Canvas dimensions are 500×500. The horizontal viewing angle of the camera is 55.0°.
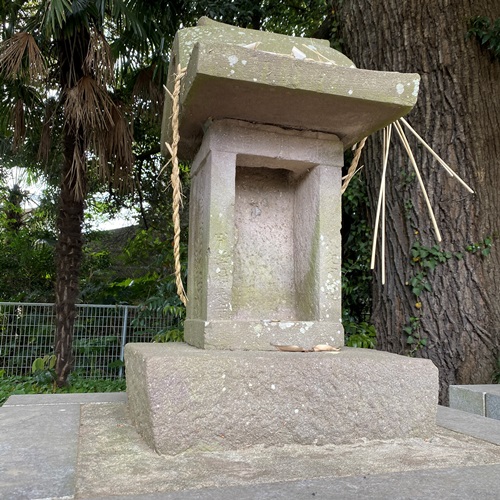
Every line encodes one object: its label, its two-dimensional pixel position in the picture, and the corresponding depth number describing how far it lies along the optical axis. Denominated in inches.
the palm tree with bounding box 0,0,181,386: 185.9
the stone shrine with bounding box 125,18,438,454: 60.4
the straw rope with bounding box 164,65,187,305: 73.8
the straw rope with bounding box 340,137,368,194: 86.4
